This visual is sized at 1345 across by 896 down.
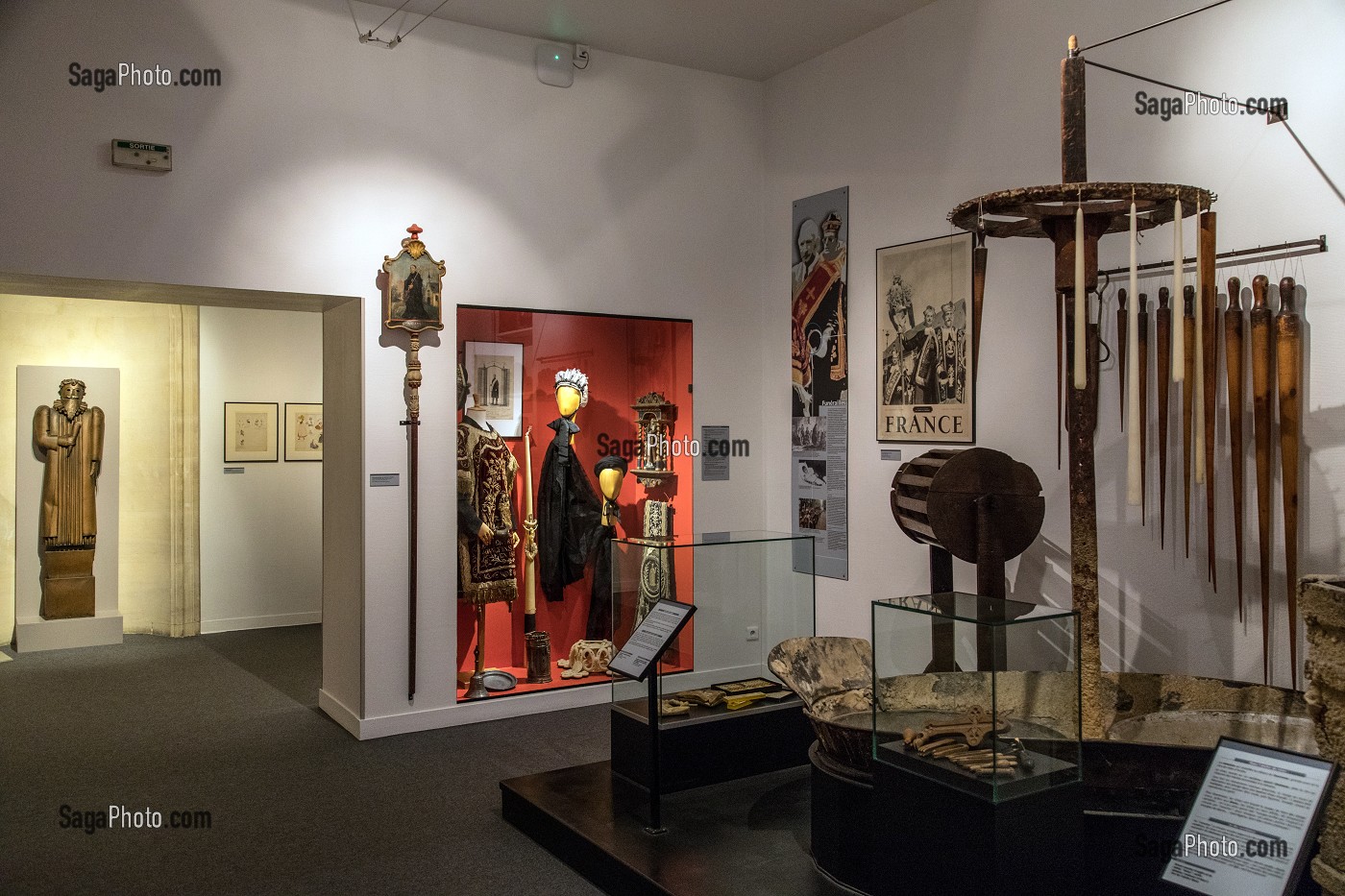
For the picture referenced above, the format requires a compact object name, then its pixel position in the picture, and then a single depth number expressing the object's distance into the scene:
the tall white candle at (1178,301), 2.90
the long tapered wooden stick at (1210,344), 3.33
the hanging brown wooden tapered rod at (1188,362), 3.98
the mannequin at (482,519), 5.88
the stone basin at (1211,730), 3.41
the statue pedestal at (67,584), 7.88
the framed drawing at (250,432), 8.84
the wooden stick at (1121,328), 4.48
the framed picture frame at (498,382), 5.98
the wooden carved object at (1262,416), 3.92
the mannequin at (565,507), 6.25
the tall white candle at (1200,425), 4.20
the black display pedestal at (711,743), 4.18
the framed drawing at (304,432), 9.14
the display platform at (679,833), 3.42
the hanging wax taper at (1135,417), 2.87
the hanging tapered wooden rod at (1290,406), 3.85
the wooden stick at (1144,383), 4.33
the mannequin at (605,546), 6.30
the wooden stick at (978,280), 3.47
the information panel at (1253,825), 2.28
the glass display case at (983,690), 2.63
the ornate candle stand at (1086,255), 3.35
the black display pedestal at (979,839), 2.69
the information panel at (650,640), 3.57
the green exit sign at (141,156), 4.92
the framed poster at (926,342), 5.52
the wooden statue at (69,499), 7.90
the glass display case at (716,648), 4.16
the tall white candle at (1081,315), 3.07
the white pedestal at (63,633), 7.69
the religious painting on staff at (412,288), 5.49
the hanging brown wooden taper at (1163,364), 4.21
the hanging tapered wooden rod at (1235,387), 4.02
